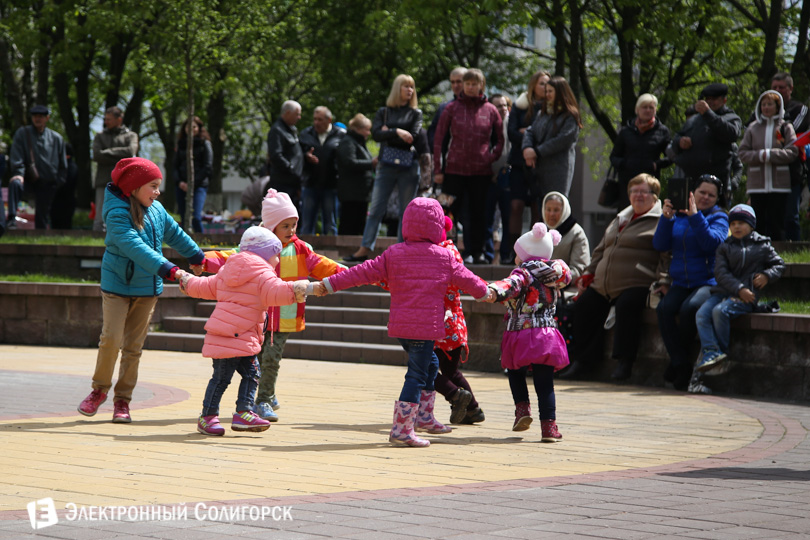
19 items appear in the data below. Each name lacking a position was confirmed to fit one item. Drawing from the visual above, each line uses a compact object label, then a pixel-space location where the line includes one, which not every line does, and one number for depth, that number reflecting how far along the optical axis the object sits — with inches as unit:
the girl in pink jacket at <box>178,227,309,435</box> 300.0
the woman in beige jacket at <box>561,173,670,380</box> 456.4
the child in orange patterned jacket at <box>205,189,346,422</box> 326.0
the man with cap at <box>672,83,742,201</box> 536.1
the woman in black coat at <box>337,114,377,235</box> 674.2
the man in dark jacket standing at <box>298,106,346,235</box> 689.0
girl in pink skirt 311.1
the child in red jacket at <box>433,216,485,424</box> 323.3
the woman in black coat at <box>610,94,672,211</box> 552.4
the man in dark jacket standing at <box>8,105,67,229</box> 740.6
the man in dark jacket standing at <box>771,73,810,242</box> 540.4
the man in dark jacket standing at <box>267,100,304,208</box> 657.6
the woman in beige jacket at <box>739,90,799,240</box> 530.9
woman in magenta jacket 557.6
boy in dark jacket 414.9
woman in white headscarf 457.4
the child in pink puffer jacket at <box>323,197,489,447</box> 294.2
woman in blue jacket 428.8
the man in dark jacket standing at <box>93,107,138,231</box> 713.0
